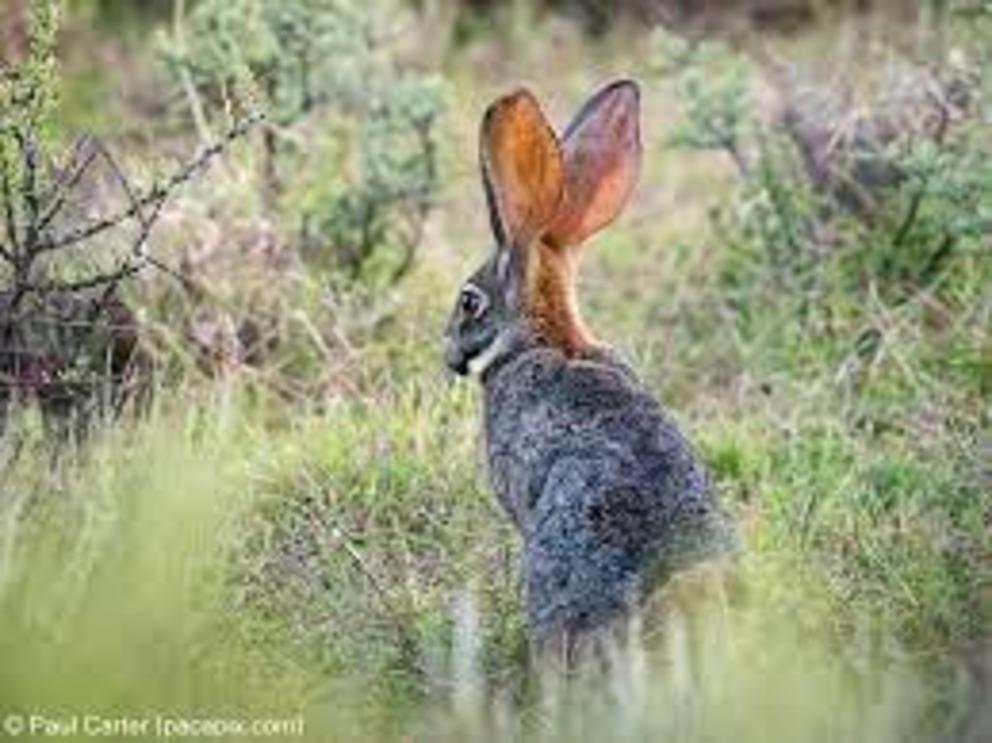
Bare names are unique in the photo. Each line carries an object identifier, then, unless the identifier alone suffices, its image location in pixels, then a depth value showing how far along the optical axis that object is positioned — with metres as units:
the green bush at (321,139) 15.86
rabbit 10.19
